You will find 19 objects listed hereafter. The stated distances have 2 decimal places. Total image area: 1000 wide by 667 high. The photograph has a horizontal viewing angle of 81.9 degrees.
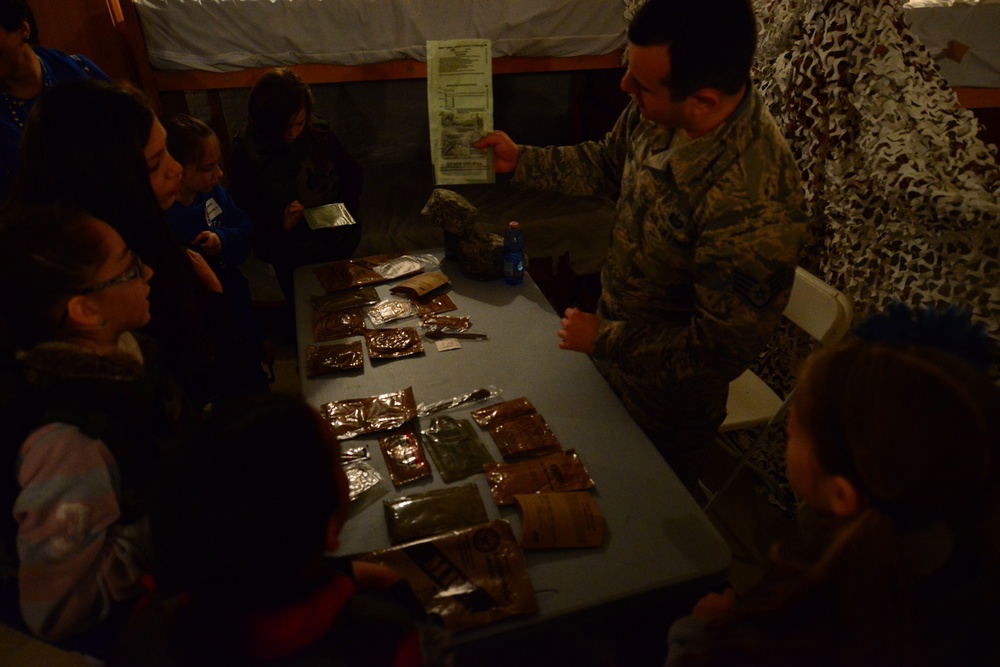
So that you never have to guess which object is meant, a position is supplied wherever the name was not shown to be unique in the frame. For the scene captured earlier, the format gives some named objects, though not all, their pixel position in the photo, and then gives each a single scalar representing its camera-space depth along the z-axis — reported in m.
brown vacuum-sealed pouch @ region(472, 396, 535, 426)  1.54
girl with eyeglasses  0.94
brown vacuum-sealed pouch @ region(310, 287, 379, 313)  2.04
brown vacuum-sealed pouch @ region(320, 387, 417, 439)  1.51
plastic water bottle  2.14
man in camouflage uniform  1.30
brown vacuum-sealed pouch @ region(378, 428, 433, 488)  1.39
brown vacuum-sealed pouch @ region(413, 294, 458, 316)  2.01
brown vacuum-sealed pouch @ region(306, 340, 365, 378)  1.72
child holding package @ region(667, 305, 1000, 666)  0.74
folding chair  1.86
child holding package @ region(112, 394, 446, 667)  0.76
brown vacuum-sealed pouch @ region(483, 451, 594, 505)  1.35
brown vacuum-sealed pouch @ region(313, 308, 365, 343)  1.89
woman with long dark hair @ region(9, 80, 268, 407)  1.37
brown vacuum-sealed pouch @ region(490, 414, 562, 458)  1.46
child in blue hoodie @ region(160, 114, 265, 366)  2.03
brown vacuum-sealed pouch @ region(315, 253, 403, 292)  2.15
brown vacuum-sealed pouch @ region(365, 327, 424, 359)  1.80
